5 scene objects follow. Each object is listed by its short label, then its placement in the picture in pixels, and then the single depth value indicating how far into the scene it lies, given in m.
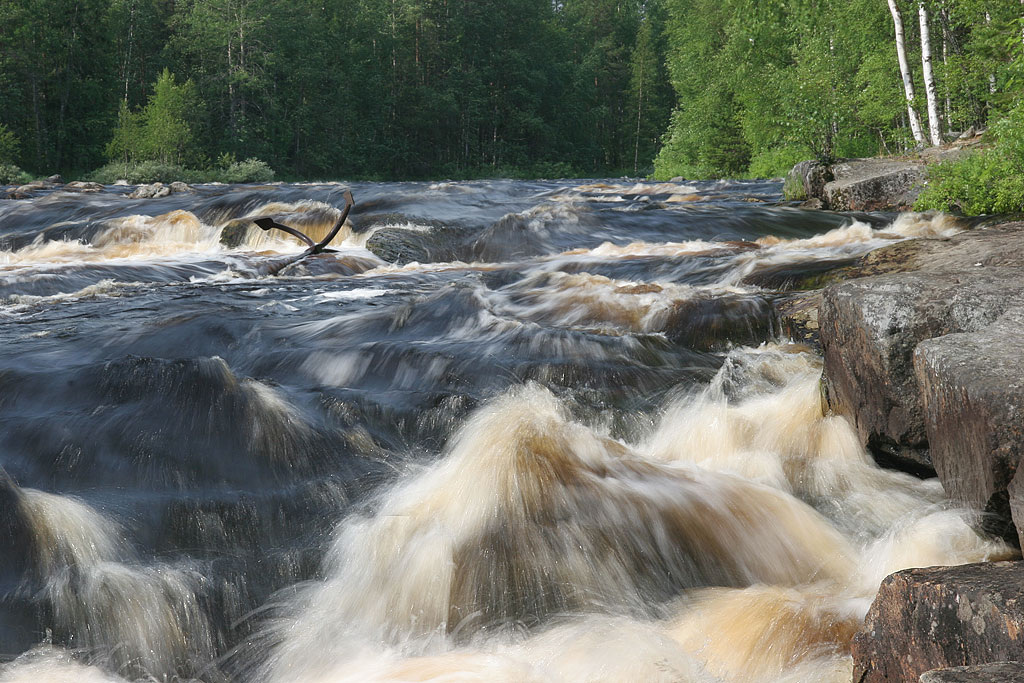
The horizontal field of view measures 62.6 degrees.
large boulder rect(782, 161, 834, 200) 14.66
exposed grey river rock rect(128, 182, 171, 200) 19.14
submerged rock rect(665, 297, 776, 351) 6.29
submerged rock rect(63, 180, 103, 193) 21.55
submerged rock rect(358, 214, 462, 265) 11.45
